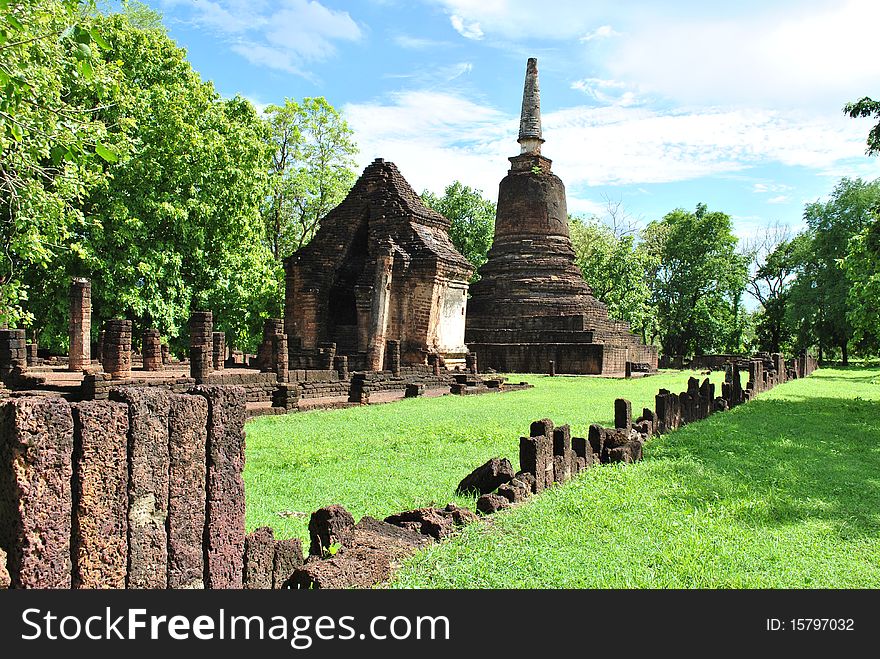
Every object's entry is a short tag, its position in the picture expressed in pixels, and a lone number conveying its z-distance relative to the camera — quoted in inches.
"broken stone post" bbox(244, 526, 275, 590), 127.6
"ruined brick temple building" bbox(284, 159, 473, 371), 859.4
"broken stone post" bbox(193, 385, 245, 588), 118.7
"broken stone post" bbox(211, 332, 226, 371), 687.1
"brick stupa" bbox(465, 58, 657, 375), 1080.8
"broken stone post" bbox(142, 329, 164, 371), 693.3
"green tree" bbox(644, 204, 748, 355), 1877.5
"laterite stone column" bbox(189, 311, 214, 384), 576.4
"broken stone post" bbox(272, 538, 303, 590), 134.2
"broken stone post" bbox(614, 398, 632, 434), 320.5
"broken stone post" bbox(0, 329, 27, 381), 633.0
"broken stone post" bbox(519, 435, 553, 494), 228.1
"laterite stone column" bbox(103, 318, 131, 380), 557.6
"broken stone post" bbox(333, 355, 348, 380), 700.0
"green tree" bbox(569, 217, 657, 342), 1594.5
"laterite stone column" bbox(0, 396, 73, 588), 95.5
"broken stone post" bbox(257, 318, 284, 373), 722.2
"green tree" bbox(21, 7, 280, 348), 798.5
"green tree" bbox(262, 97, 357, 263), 1206.3
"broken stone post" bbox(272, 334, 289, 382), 616.1
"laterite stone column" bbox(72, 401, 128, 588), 101.0
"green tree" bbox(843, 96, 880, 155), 536.7
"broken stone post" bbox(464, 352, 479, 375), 901.8
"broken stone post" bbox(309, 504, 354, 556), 161.6
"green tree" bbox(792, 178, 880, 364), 1615.4
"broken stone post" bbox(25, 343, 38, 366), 781.1
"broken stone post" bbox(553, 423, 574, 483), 246.6
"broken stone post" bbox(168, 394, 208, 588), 113.2
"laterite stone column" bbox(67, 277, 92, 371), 646.5
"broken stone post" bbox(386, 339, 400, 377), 775.7
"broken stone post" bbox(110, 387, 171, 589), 107.3
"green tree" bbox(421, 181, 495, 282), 1668.3
